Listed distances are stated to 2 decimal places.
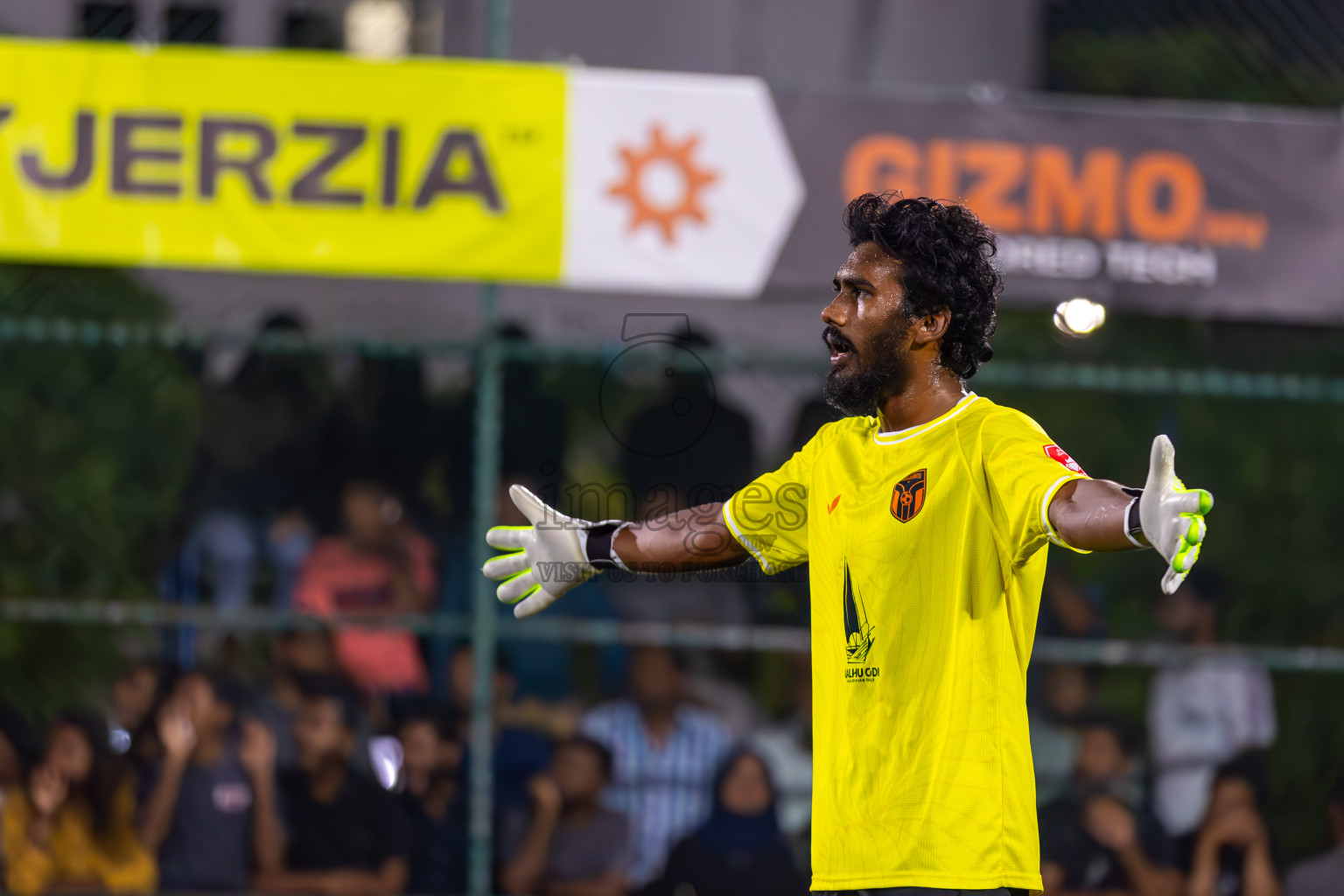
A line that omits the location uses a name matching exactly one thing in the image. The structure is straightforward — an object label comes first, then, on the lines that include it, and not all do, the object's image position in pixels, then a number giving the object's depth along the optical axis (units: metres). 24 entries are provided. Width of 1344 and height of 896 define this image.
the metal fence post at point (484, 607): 15.26
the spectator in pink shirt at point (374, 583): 15.30
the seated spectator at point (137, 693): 15.05
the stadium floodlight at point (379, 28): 15.94
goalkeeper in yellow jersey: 7.03
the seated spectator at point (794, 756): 15.37
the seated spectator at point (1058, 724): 15.66
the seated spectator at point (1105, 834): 15.45
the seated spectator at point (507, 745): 15.31
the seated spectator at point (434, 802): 15.27
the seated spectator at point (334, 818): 15.08
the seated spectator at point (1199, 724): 15.73
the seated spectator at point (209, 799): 14.94
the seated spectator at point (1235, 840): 15.72
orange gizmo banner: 15.84
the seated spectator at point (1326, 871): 15.98
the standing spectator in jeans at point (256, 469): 15.45
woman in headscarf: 15.27
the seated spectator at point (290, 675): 15.16
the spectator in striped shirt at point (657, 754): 15.22
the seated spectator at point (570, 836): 15.20
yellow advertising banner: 15.01
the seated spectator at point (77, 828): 14.86
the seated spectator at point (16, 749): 14.96
